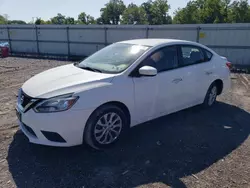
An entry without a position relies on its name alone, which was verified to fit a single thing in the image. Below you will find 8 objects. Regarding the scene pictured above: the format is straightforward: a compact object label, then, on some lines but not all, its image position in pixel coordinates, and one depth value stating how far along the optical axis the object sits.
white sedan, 3.14
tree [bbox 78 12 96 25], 89.81
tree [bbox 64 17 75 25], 84.62
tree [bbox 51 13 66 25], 90.04
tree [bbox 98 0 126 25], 81.19
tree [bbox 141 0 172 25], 53.59
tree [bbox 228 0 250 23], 34.53
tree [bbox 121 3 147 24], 70.38
